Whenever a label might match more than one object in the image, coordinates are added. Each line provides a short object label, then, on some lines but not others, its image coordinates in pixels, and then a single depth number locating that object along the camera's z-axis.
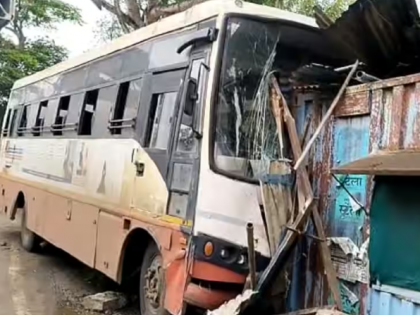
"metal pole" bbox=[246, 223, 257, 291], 4.32
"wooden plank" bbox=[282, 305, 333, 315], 4.16
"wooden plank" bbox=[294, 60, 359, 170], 4.57
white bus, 4.70
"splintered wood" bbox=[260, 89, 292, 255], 4.66
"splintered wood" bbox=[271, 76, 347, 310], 4.31
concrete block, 6.79
